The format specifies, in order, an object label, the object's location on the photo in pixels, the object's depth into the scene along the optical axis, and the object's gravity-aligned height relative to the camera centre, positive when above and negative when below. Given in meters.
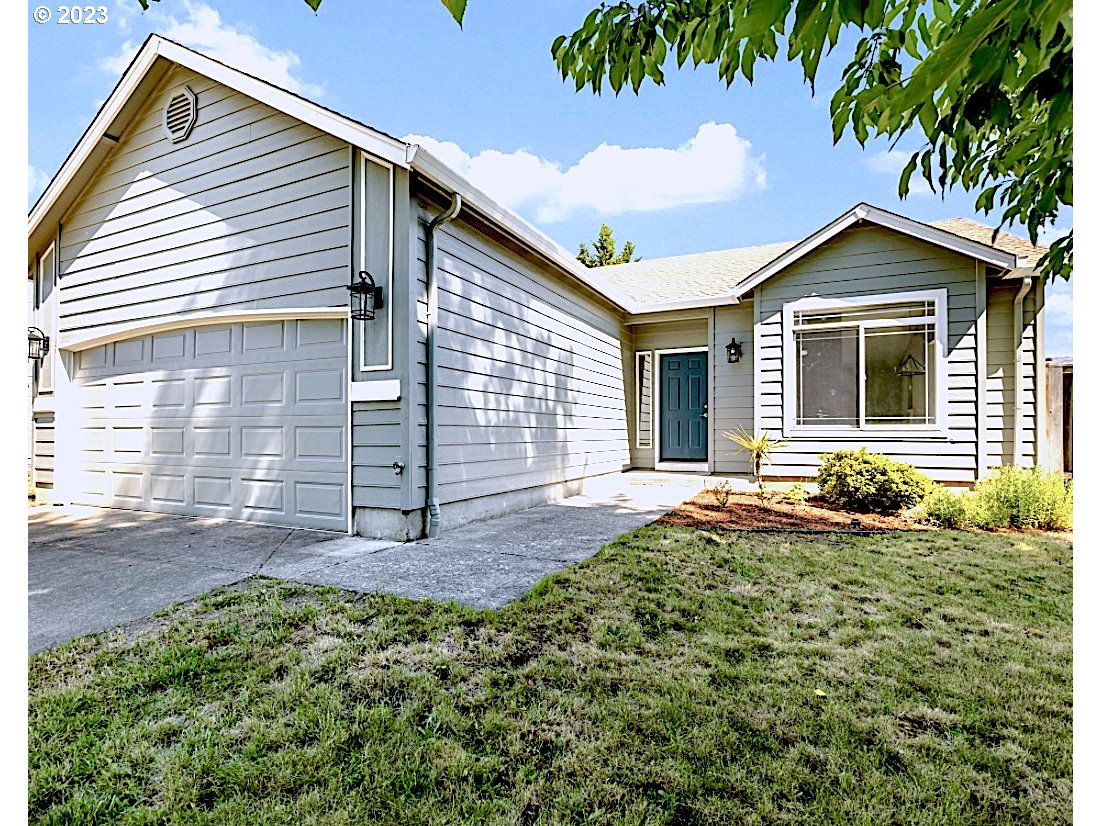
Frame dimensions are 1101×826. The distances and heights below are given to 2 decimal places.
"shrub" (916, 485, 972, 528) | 5.78 -0.98
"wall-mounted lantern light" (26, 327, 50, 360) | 7.09 +0.90
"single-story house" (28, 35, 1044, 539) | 5.10 +0.98
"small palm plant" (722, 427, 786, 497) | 8.09 -0.44
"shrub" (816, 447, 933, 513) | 6.61 -0.81
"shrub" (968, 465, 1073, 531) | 5.62 -0.89
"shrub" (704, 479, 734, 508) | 6.66 -0.97
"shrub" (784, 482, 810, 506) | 7.24 -1.04
